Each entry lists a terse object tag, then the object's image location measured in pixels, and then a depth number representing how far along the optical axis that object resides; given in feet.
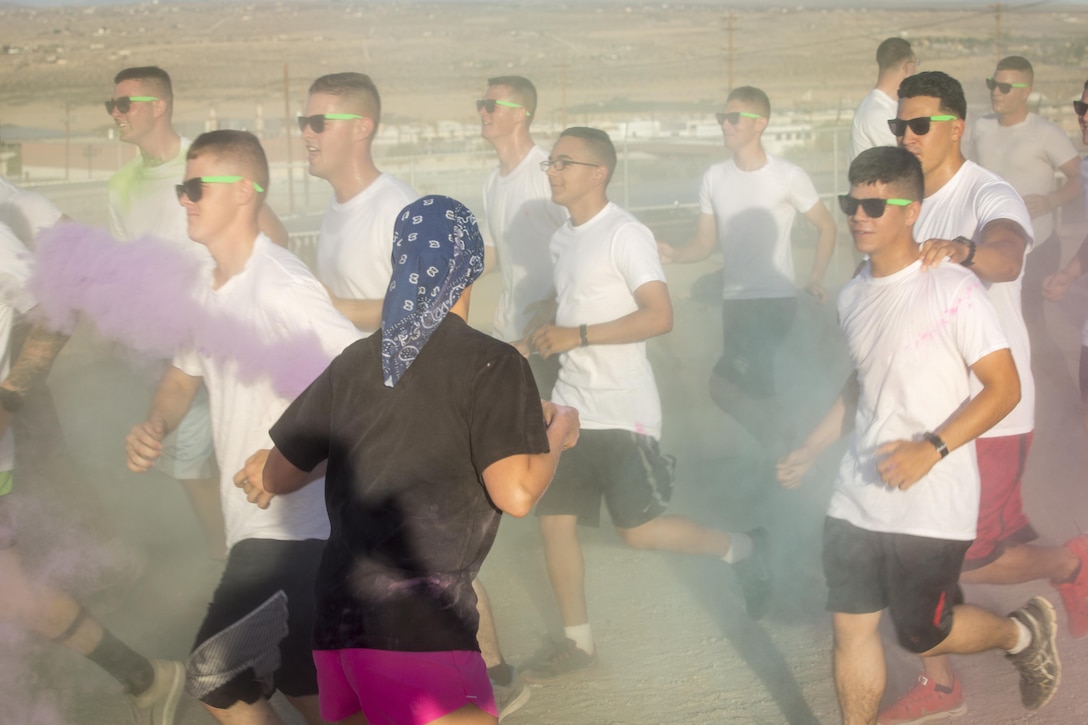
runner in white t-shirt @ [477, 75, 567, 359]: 17.71
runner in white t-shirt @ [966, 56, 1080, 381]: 21.67
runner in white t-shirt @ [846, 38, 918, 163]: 21.04
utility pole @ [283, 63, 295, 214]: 48.38
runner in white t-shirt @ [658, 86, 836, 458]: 20.03
